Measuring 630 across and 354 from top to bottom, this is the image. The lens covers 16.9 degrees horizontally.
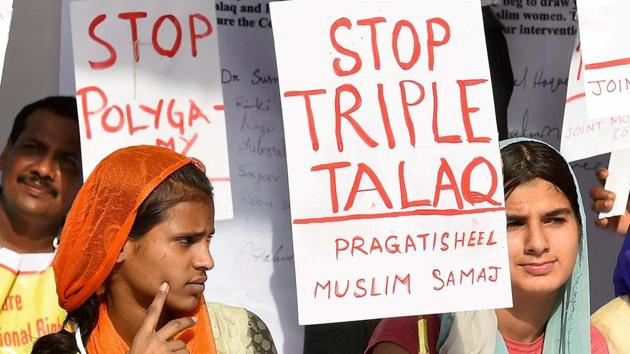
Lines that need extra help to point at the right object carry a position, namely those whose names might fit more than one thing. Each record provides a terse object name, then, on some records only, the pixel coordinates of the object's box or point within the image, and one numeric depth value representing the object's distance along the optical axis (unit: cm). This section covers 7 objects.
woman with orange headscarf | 459
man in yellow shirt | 645
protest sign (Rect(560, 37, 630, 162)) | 684
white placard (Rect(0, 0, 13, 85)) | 467
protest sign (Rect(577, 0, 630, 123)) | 619
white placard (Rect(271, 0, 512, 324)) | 499
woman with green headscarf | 557
